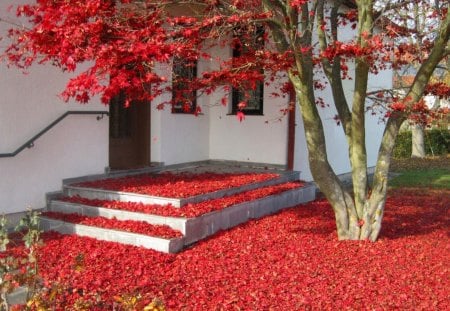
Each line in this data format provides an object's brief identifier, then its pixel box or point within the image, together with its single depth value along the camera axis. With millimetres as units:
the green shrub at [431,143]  23172
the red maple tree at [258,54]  5164
